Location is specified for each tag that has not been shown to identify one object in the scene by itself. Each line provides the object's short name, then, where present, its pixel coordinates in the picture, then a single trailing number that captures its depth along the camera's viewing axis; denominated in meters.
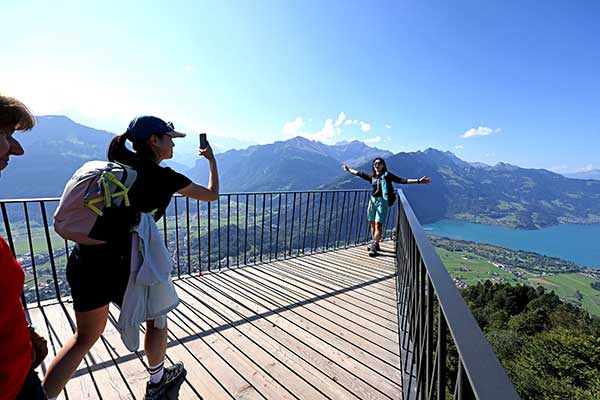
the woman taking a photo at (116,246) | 1.41
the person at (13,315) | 0.81
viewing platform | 0.95
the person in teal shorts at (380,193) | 5.11
